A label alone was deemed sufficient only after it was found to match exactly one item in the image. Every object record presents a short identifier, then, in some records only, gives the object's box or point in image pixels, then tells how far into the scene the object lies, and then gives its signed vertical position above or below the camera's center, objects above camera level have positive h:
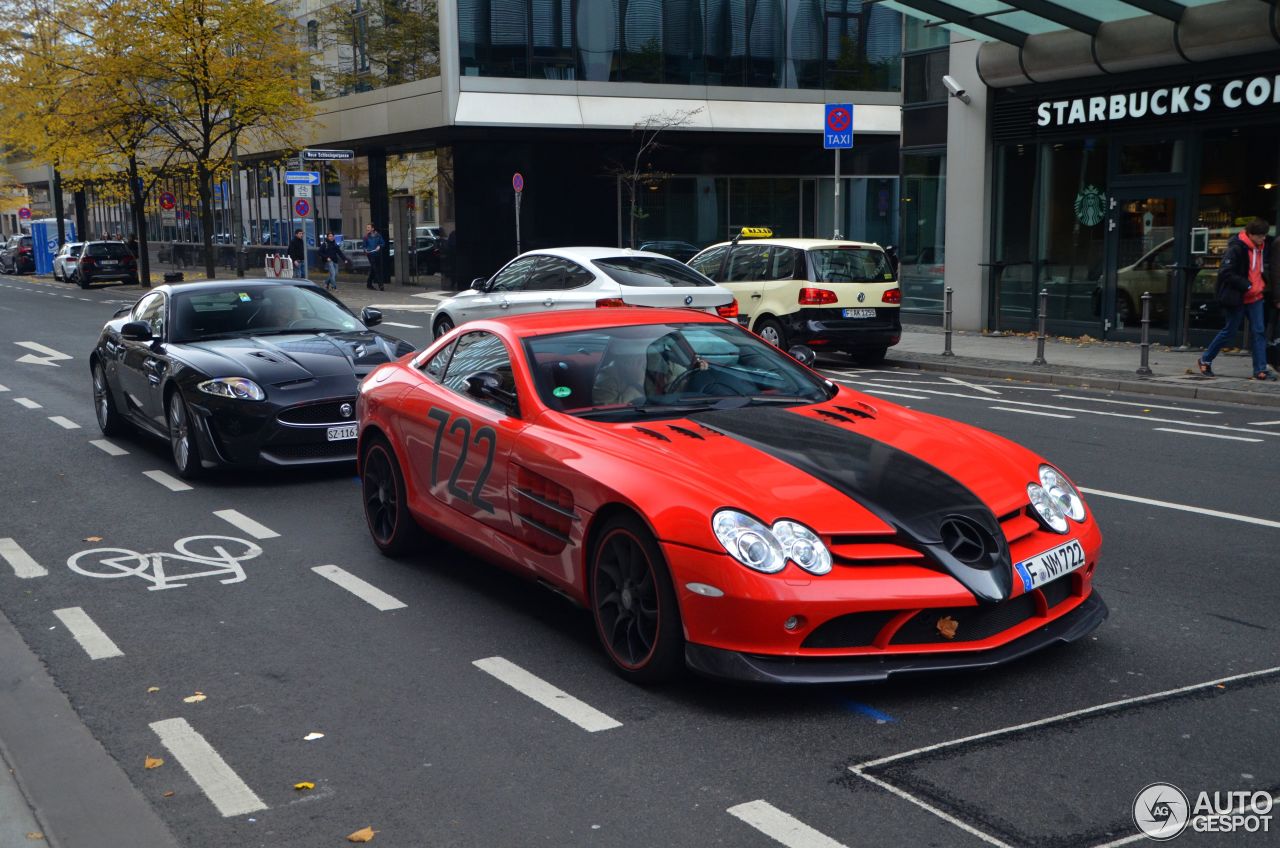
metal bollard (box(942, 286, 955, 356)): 18.97 -1.13
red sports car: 4.82 -1.03
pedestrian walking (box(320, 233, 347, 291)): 39.72 +0.09
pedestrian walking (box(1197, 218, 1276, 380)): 15.24 -0.54
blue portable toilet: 59.06 +0.84
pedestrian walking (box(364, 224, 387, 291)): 40.66 +0.11
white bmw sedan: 16.47 -0.41
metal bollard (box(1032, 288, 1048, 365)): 17.16 -1.31
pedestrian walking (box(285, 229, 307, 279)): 37.62 +0.20
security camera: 22.75 +2.70
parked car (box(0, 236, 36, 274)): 60.12 +0.33
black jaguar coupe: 9.70 -0.84
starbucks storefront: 18.16 +0.77
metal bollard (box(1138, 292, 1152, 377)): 15.65 -1.19
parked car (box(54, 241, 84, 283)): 50.03 +0.16
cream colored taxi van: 17.88 -0.64
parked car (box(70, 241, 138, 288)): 45.62 -0.05
